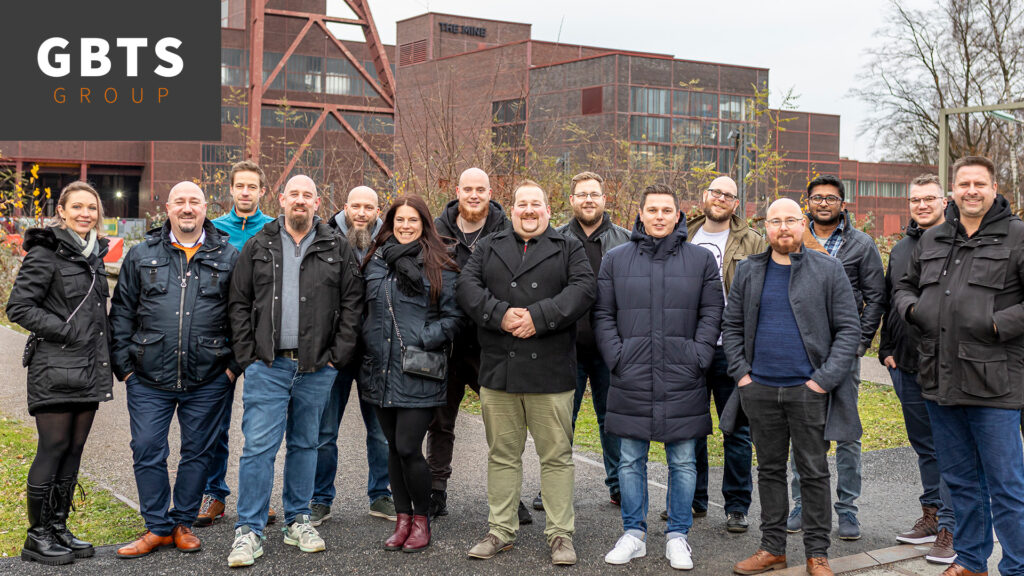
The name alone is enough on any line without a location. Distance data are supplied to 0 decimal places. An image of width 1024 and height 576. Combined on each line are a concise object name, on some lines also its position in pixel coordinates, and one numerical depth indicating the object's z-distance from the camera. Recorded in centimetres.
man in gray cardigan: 515
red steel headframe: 1423
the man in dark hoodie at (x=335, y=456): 606
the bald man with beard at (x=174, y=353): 534
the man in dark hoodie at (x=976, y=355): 479
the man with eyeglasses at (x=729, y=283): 596
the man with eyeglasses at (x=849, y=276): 585
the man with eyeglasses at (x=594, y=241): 622
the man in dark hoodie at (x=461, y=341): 614
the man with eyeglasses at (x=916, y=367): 565
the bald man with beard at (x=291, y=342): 534
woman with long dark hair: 546
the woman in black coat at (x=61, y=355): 507
